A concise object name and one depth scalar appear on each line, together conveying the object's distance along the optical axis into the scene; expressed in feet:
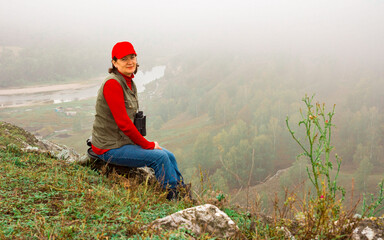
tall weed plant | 8.60
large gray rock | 9.42
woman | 14.12
